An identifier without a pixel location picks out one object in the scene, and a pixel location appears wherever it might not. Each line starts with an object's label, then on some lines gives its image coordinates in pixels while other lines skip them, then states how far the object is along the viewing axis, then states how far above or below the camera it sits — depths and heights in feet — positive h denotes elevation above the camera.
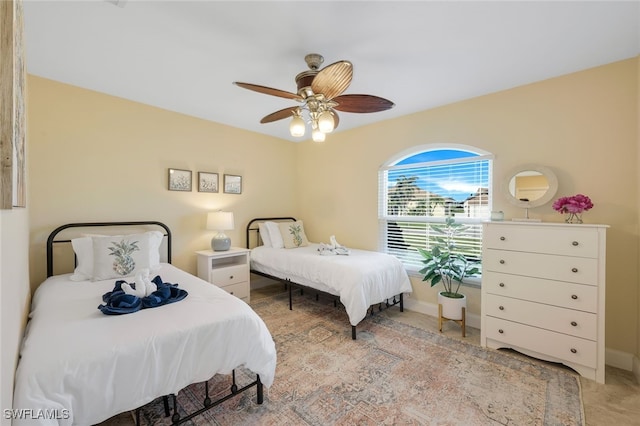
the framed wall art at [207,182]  12.35 +1.25
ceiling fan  6.08 +2.81
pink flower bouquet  7.21 +0.20
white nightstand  11.18 -2.57
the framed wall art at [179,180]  11.48 +1.24
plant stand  9.16 -3.75
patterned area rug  5.66 -4.26
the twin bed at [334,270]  9.04 -2.30
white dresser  6.83 -2.20
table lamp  11.92 -0.70
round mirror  8.27 +0.81
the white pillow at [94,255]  8.09 -1.43
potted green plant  9.40 -2.07
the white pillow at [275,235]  13.23 -1.26
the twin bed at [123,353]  3.77 -2.34
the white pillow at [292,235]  13.29 -1.26
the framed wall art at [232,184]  13.30 +1.24
